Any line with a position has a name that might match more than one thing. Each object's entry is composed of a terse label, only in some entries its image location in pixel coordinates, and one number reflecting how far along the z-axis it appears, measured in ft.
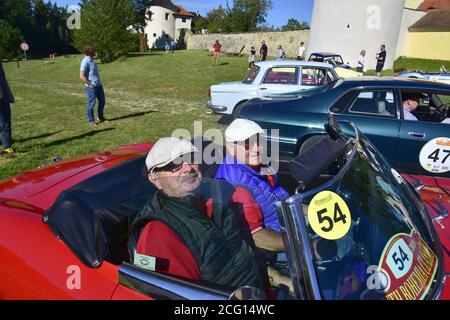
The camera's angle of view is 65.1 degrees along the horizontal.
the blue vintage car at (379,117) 14.07
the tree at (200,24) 239.09
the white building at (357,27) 90.07
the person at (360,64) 68.23
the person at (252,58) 73.59
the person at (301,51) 84.12
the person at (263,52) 72.49
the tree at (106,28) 94.68
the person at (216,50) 80.33
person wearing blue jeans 25.44
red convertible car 4.84
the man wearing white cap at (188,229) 5.51
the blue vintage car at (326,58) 56.42
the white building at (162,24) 201.36
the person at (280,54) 91.76
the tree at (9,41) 138.51
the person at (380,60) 66.03
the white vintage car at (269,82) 28.68
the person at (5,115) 18.25
